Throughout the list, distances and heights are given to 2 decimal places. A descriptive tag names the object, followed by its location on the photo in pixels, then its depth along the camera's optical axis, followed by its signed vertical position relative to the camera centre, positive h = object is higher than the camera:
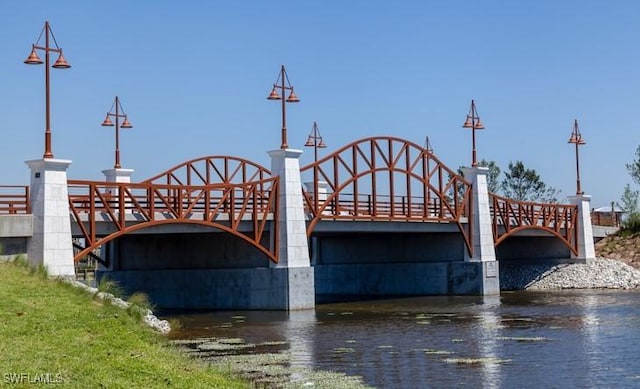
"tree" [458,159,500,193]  138.12 +14.68
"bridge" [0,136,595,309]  46.72 +3.14
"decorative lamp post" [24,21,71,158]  40.64 +9.15
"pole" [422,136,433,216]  72.38 +6.70
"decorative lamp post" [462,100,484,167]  74.25 +11.74
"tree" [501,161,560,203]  136.25 +13.57
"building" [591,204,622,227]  108.01 +6.82
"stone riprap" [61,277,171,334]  35.15 -0.61
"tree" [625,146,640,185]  118.31 +12.87
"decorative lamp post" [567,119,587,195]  89.81 +12.66
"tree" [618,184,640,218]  109.94 +8.57
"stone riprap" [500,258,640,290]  82.75 +0.41
